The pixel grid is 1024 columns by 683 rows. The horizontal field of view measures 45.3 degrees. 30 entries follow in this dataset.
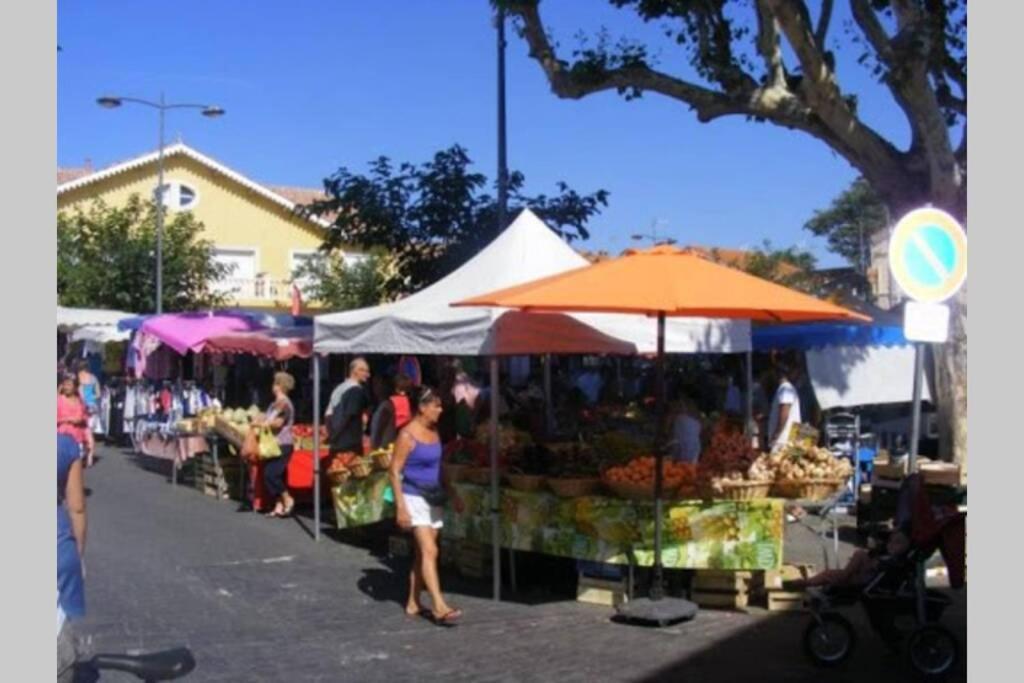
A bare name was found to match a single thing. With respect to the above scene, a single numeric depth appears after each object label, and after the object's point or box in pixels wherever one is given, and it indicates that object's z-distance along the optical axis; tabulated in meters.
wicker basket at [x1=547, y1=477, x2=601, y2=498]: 9.05
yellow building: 44.41
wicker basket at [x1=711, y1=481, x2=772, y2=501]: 8.81
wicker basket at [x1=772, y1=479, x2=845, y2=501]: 9.06
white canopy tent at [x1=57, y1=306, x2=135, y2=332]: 25.77
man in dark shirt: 12.96
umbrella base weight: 8.46
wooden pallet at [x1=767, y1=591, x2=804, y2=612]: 9.03
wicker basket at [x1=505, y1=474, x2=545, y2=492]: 9.37
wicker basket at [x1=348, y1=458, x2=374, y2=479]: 11.33
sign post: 7.54
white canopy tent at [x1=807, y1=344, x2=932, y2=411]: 16.66
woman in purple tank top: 8.56
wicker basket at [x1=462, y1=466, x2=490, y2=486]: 9.80
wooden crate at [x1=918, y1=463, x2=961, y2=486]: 11.31
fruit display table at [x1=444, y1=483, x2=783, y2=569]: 8.77
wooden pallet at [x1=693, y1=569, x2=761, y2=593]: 9.04
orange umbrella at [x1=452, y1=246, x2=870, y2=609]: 8.16
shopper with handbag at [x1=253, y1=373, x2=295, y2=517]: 14.31
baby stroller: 7.12
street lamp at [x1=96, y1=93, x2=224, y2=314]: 28.64
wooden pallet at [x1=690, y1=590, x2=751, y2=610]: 9.03
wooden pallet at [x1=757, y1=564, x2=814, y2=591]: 9.12
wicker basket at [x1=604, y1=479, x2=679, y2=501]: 8.80
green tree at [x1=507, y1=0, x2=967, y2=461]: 13.23
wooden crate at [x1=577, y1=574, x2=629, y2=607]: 9.14
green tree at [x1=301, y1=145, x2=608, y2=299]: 18.30
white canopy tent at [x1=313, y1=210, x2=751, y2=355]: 9.57
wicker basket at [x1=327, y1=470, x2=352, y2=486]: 11.72
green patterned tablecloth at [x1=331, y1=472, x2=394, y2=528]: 11.01
